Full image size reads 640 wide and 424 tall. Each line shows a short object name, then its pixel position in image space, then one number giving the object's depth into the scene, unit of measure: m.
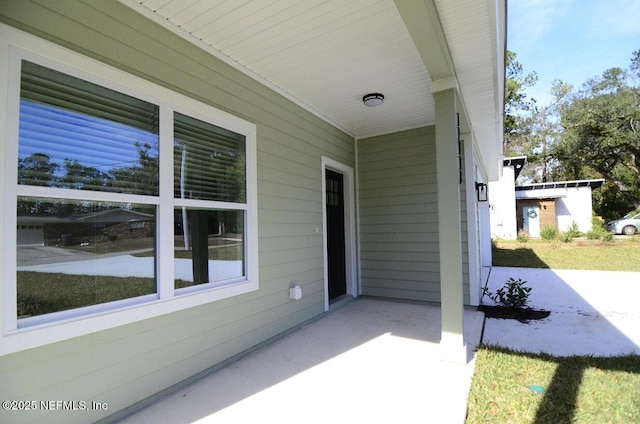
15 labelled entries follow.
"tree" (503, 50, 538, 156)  20.81
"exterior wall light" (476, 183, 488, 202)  5.87
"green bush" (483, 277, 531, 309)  4.48
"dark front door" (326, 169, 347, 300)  5.21
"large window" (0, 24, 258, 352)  1.85
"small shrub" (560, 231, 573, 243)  12.55
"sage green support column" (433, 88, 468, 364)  2.90
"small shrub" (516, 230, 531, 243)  13.29
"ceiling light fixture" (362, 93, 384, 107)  3.95
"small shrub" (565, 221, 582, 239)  13.38
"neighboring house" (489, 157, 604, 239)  15.06
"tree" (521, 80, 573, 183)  19.98
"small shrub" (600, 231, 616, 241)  12.05
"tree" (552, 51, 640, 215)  16.56
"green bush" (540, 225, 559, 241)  13.14
